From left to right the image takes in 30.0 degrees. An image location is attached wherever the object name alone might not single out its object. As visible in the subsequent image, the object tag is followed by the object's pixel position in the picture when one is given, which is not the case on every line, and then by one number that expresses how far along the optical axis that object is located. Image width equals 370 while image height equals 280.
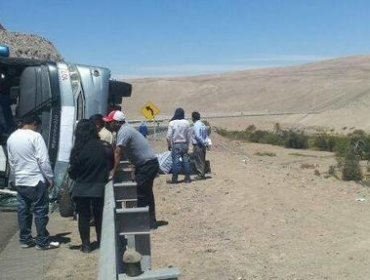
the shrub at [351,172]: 21.09
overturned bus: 12.62
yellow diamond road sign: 31.47
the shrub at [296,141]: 50.14
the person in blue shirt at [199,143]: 15.61
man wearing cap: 9.36
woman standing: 8.32
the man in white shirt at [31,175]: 8.57
